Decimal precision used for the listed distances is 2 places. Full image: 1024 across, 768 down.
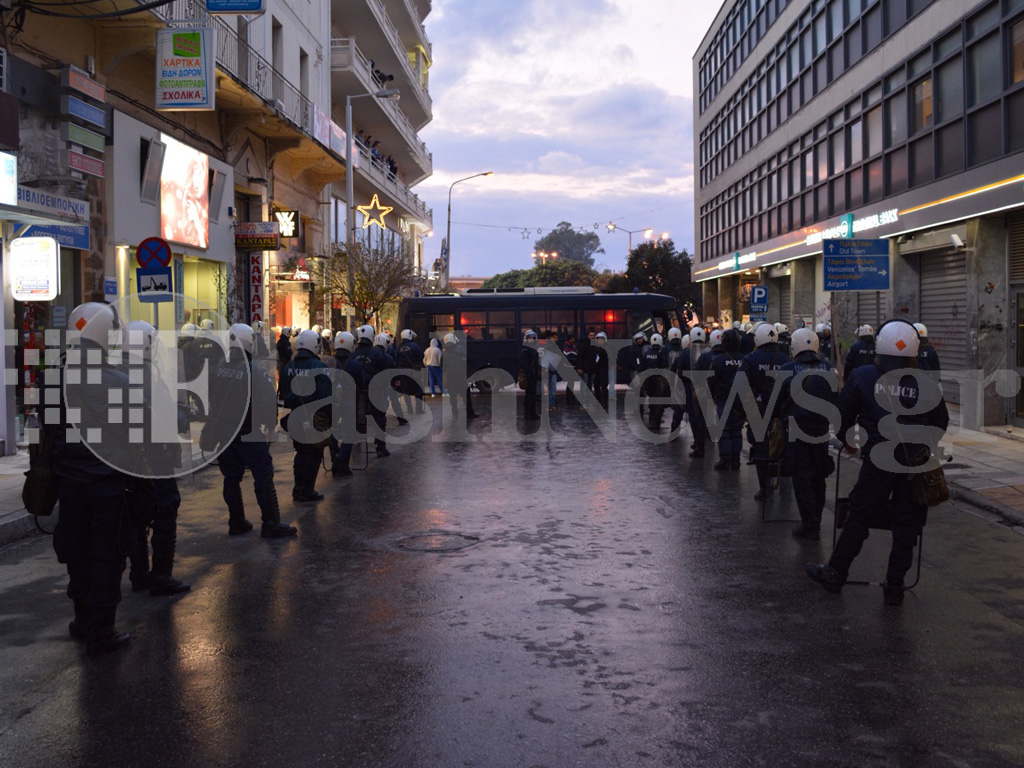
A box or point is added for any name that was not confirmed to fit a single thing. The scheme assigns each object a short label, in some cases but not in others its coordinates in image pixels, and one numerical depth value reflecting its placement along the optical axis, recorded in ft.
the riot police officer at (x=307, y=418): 33.91
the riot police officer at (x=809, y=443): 28.04
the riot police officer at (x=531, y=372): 63.82
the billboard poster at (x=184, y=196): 64.08
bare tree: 104.22
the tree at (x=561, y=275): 316.44
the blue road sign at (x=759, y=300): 89.96
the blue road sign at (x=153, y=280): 44.86
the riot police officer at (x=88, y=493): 18.44
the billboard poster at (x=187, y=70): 58.08
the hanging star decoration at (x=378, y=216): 124.98
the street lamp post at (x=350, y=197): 102.47
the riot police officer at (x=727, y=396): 40.22
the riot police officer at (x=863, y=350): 46.84
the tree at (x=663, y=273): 189.98
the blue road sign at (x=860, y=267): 53.16
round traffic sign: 45.88
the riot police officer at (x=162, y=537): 21.80
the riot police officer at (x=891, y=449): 20.97
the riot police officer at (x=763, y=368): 31.65
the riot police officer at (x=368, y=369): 43.75
